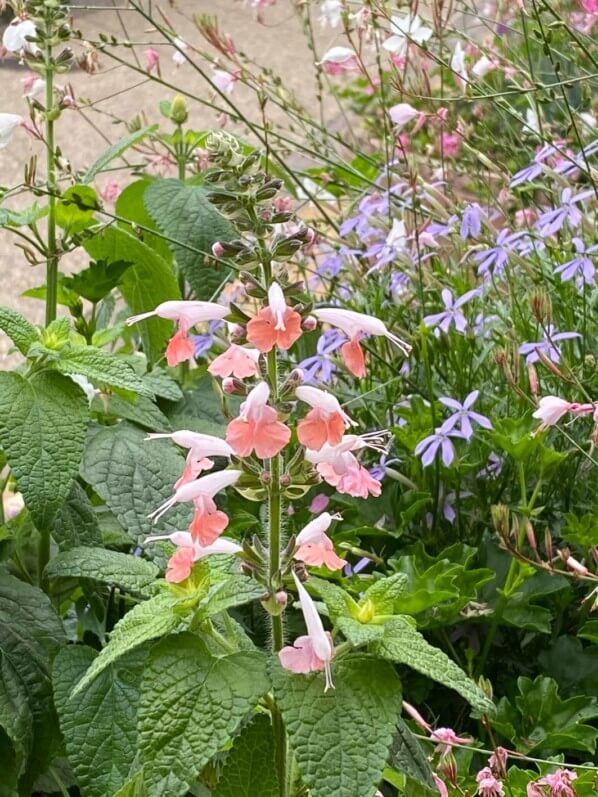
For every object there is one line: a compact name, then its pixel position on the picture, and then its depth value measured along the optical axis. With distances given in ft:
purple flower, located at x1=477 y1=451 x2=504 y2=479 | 4.12
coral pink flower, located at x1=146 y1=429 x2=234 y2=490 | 2.27
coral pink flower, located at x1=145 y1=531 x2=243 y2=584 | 2.20
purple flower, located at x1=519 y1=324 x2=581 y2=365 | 3.79
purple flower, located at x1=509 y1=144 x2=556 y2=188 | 4.57
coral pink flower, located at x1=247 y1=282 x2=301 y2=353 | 2.05
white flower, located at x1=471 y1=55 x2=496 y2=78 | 5.62
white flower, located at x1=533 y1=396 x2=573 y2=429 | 3.03
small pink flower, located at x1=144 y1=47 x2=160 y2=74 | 5.63
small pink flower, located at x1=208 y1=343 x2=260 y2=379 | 2.11
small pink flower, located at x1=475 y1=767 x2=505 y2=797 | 2.62
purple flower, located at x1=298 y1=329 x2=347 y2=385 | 4.34
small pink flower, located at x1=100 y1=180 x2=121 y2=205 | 5.78
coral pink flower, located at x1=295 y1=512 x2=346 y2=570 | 2.28
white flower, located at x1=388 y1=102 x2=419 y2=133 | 4.78
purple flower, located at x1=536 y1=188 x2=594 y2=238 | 4.40
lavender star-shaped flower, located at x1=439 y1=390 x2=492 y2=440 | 3.80
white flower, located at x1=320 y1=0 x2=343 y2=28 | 6.06
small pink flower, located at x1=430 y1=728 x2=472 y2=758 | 2.75
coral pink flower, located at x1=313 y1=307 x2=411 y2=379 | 2.28
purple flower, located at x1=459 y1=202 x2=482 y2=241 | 4.53
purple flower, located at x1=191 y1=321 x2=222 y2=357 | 4.79
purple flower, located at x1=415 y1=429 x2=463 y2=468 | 3.78
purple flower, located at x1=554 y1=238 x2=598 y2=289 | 4.13
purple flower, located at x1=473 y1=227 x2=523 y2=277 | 4.41
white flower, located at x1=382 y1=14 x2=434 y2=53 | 5.00
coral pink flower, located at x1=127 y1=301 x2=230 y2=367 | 2.29
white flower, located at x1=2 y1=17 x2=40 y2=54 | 4.04
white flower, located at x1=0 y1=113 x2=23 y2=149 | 3.78
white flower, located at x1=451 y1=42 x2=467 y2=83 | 5.03
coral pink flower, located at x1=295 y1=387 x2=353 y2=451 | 2.14
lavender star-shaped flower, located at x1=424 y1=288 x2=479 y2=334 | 4.16
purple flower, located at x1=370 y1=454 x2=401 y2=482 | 4.03
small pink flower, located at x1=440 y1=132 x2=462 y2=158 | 7.75
